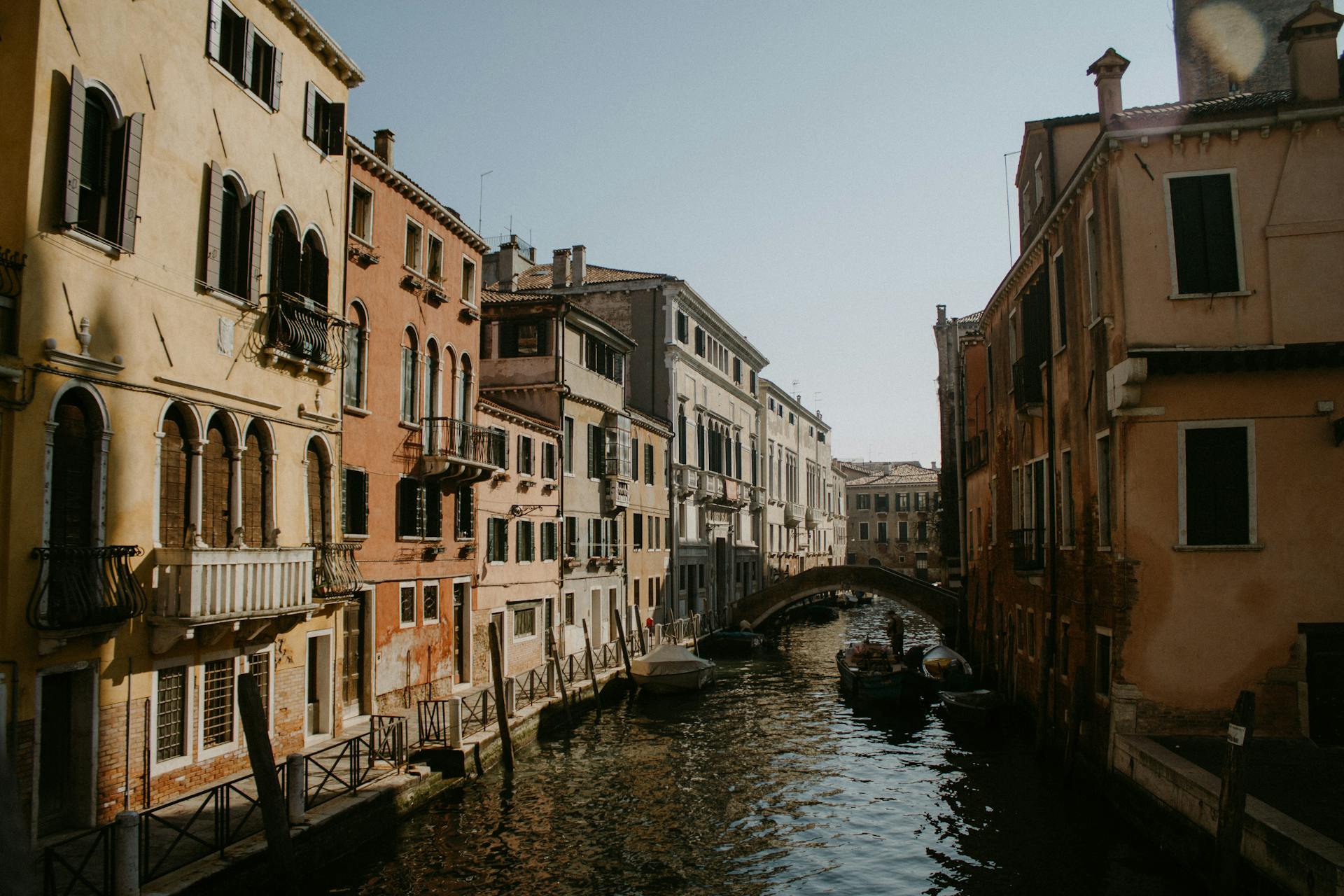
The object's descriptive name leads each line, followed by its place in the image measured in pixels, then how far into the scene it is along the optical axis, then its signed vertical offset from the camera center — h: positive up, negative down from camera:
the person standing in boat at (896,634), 30.42 -2.79
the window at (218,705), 12.48 -1.97
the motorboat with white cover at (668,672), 25.84 -3.26
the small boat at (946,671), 24.30 -3.13
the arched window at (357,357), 16.91 +2.90
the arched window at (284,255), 14.09 +3.79
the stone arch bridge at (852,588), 35.28 -1.92
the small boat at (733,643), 35.59 -3.53
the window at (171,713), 11.55 -1.93
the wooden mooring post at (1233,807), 8.85 -2.28
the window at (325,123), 15.03 +6.00
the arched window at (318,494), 15.28 +0.63
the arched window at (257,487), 13.45 +0.65
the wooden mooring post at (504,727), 16.72 -2.98
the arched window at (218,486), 12.50 +0.63
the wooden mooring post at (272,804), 9.82 -2.46
